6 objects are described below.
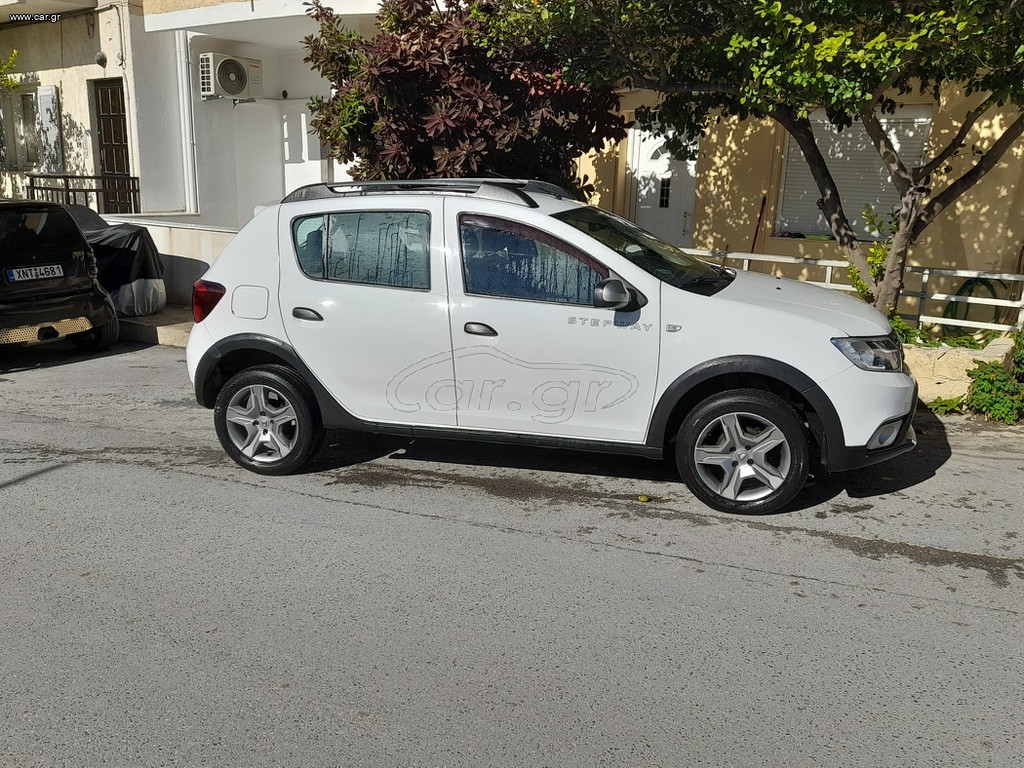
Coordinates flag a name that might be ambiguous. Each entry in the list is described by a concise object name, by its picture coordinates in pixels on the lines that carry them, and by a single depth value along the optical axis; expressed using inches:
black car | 325.7
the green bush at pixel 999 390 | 269.1
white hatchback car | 190.7
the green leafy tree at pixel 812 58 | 233.1
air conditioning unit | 520.1
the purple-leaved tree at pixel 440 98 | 295.7
